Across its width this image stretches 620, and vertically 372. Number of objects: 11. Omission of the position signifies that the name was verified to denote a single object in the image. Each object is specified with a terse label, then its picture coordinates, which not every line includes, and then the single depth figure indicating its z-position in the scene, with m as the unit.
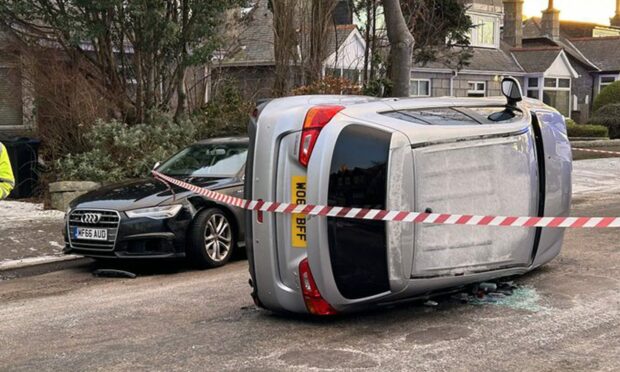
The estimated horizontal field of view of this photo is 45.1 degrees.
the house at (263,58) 17.55
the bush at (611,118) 30.89
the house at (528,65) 30.55
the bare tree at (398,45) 13.88
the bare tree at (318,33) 16.84
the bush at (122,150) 12.73
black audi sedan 7.84
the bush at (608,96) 34.00
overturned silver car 5.20
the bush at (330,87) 15.33
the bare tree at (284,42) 16.73
